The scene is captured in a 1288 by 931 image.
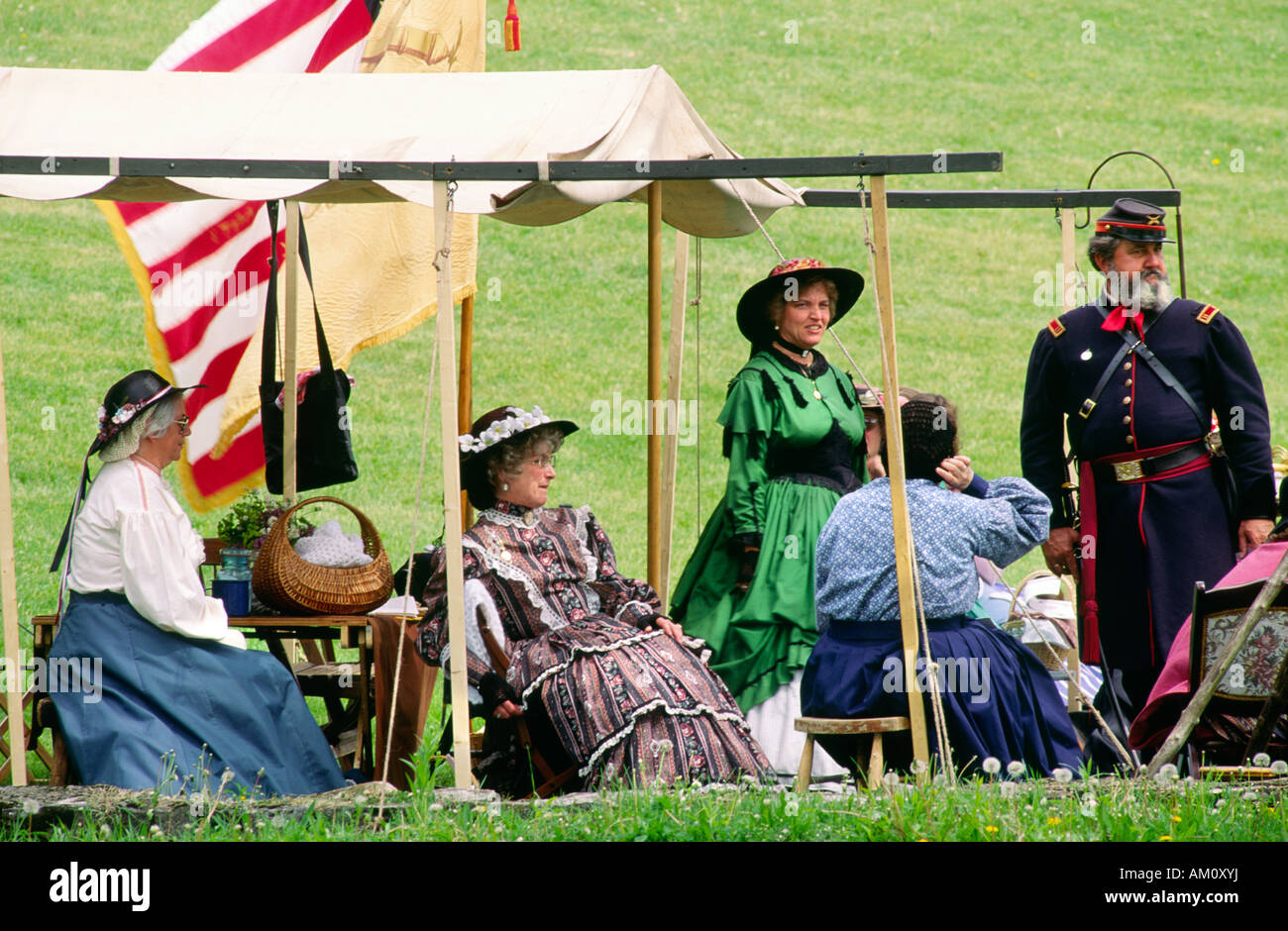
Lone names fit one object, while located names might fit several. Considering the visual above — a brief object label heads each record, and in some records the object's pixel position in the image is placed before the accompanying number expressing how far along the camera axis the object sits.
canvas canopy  10.53
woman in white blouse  10.05
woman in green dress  11.69
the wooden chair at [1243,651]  8.89
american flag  14.95
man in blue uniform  10.91
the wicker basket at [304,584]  11.26
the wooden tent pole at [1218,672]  8.50
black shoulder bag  13.63
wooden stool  9.37
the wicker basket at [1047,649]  13.19
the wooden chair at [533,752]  10.20
